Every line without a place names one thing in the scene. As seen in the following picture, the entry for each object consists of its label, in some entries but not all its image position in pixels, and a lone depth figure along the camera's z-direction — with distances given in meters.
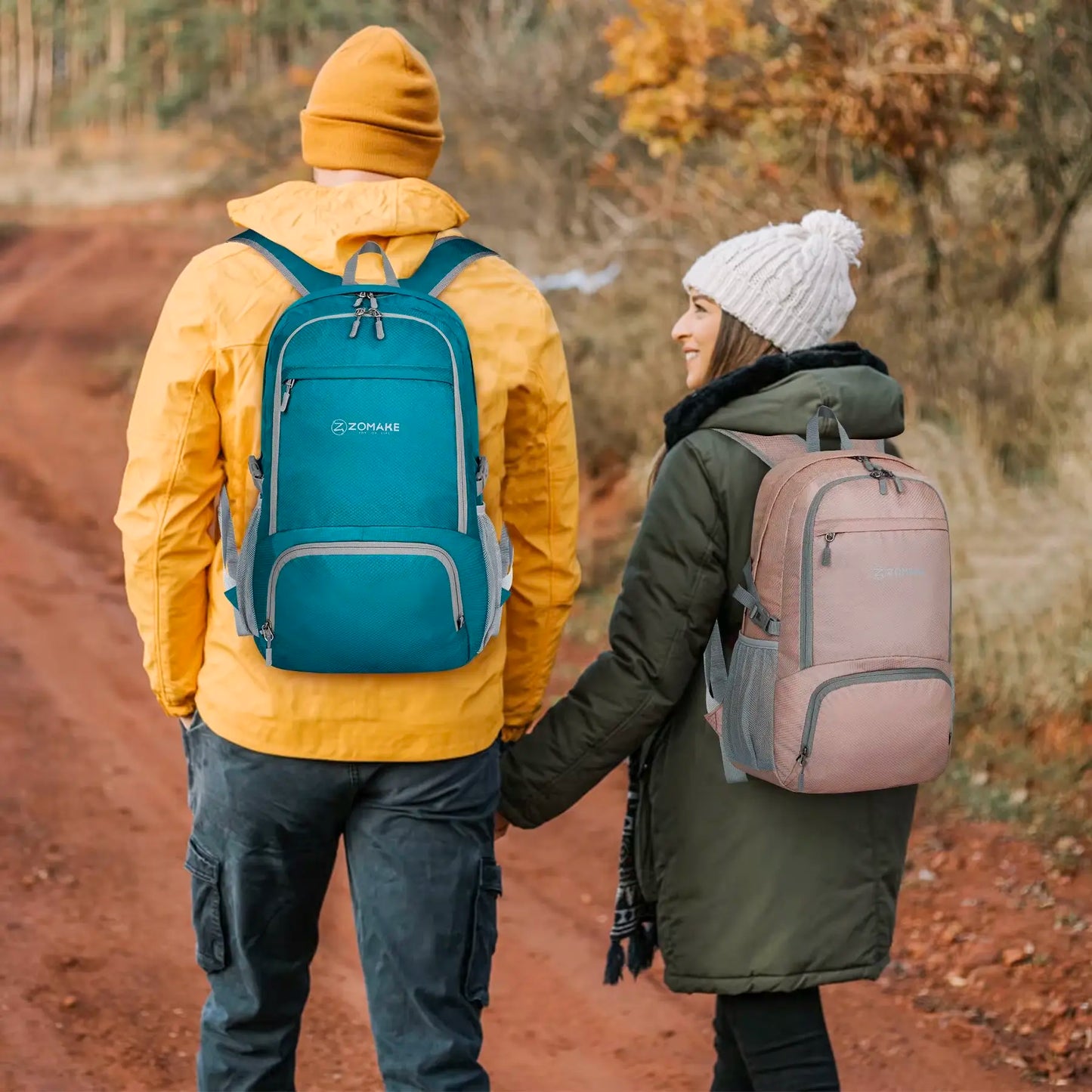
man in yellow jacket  2.16
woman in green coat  2.40
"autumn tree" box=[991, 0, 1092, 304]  7.34
